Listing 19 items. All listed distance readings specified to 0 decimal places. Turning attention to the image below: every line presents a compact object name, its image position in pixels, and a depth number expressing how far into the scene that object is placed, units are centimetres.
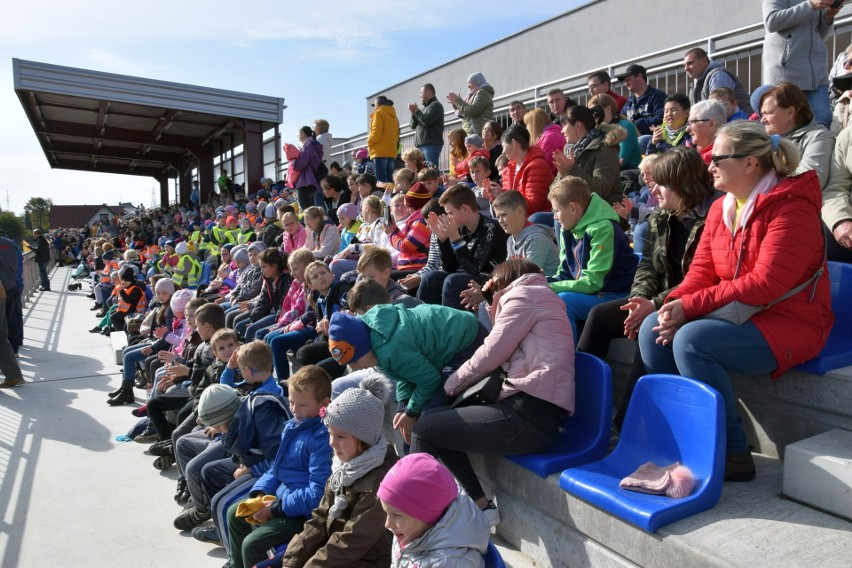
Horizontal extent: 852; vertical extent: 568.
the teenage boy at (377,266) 529
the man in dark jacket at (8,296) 870
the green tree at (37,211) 8244
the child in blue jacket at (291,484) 347
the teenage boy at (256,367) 470
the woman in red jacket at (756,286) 274
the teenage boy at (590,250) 412
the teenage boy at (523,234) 465
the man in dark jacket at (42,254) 2069
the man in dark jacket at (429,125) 1109
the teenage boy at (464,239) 517
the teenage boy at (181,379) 573
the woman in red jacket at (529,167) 616
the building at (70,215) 6538
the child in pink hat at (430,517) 234
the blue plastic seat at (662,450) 249
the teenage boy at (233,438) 413
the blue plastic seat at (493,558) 246
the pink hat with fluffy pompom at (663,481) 256
